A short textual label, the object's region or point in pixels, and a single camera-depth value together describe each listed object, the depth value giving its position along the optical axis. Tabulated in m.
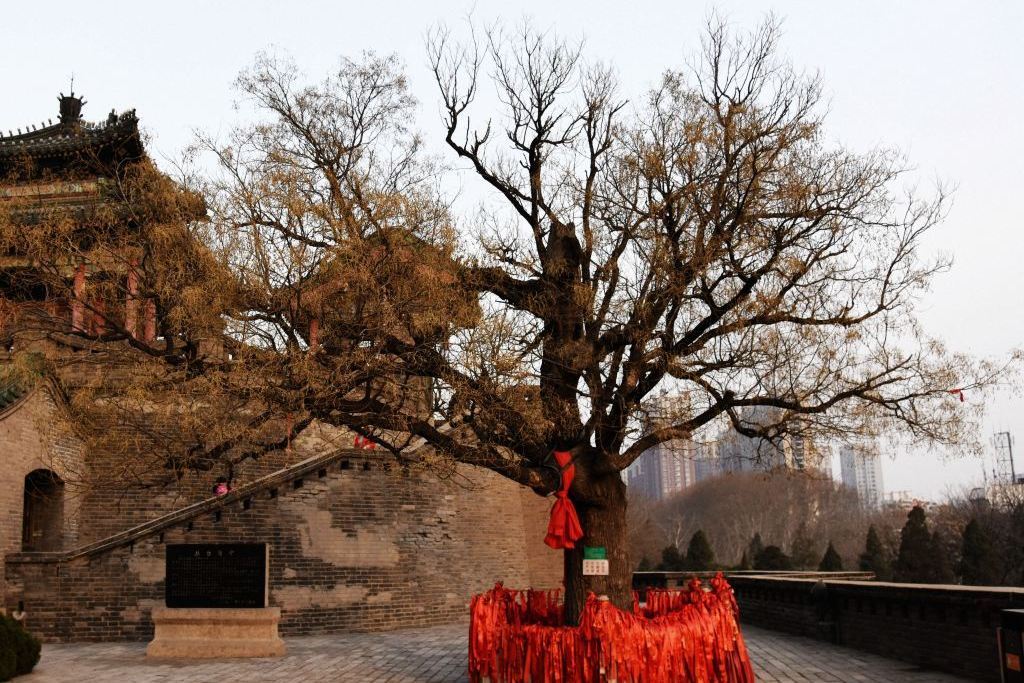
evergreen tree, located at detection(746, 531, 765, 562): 43.69
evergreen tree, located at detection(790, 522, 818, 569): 37.66
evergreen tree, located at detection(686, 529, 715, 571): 31.97
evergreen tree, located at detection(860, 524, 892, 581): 31.55
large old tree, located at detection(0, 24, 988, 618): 10.64
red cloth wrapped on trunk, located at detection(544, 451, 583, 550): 10.88
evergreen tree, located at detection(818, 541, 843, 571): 29.92
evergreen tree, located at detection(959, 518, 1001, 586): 26.52
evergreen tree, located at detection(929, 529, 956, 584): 27.45
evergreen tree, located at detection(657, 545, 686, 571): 33.88
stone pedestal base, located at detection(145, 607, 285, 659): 14.09
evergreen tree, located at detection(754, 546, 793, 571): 32.19
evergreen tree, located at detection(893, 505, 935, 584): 27.59
